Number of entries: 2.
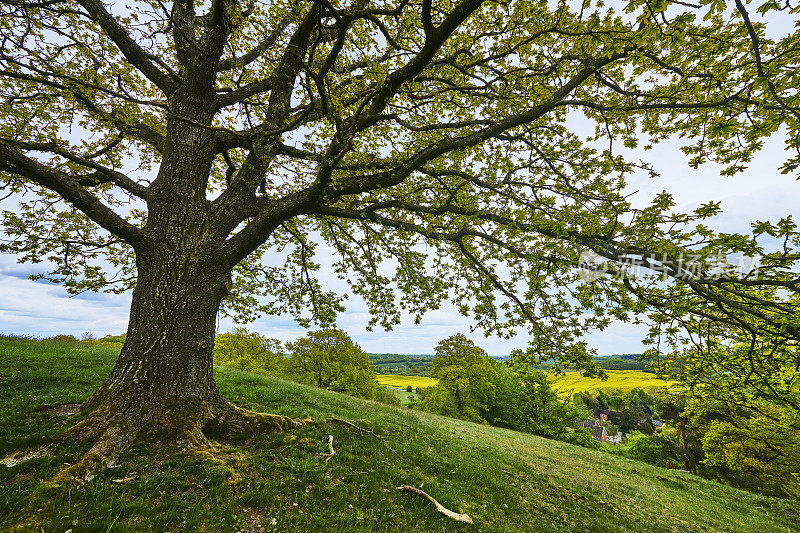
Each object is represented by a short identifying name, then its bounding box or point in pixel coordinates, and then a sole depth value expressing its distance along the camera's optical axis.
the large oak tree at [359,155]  5.43
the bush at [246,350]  40.59
